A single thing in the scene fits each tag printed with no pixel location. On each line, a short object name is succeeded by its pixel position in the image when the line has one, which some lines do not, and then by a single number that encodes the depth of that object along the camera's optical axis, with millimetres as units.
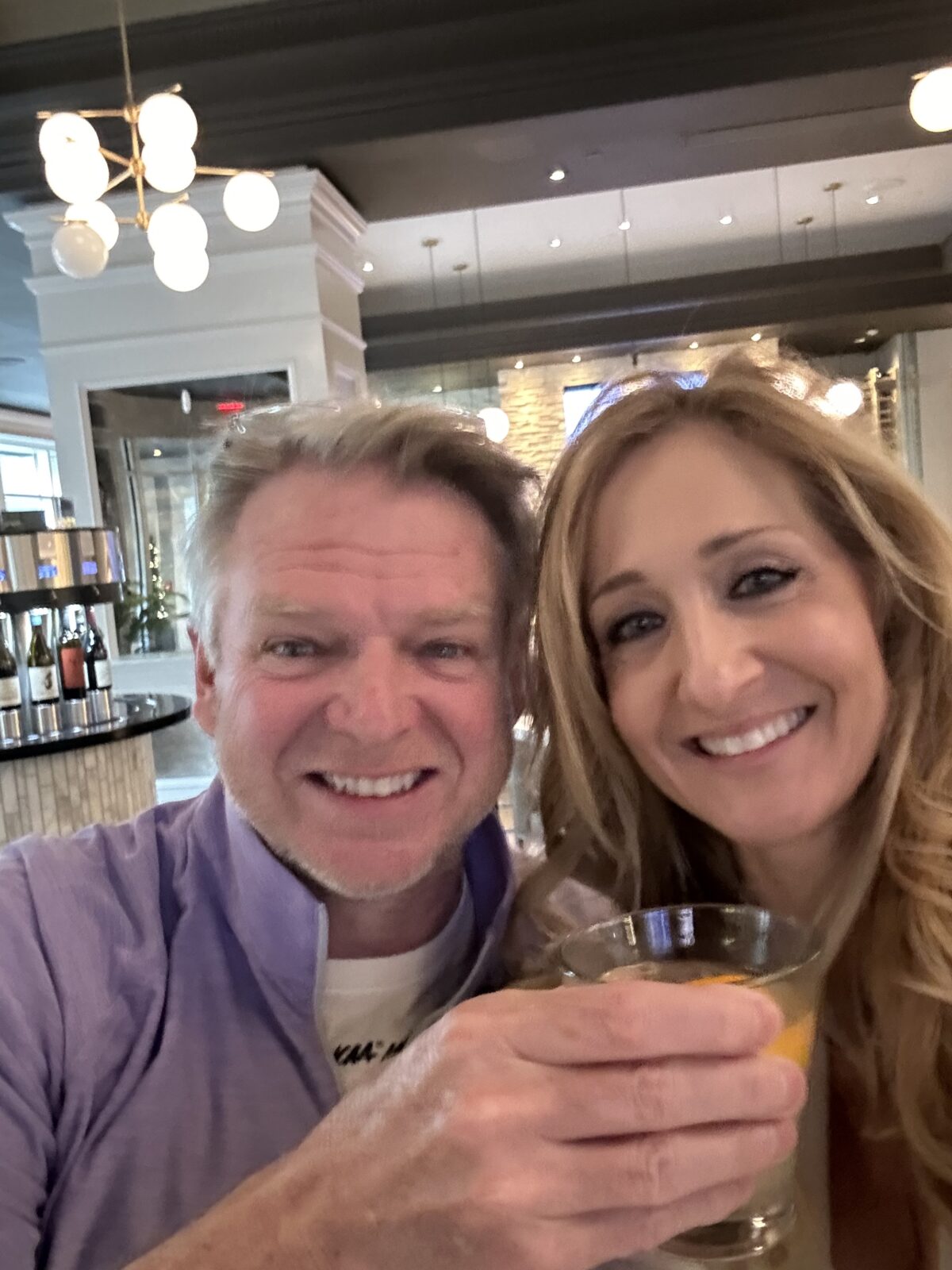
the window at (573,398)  8734
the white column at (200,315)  4355
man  888
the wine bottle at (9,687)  2959
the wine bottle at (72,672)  3143
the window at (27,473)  9953
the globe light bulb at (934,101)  3025
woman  1001
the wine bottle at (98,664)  3211
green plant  4707
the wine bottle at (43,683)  3061
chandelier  2545
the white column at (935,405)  8375
